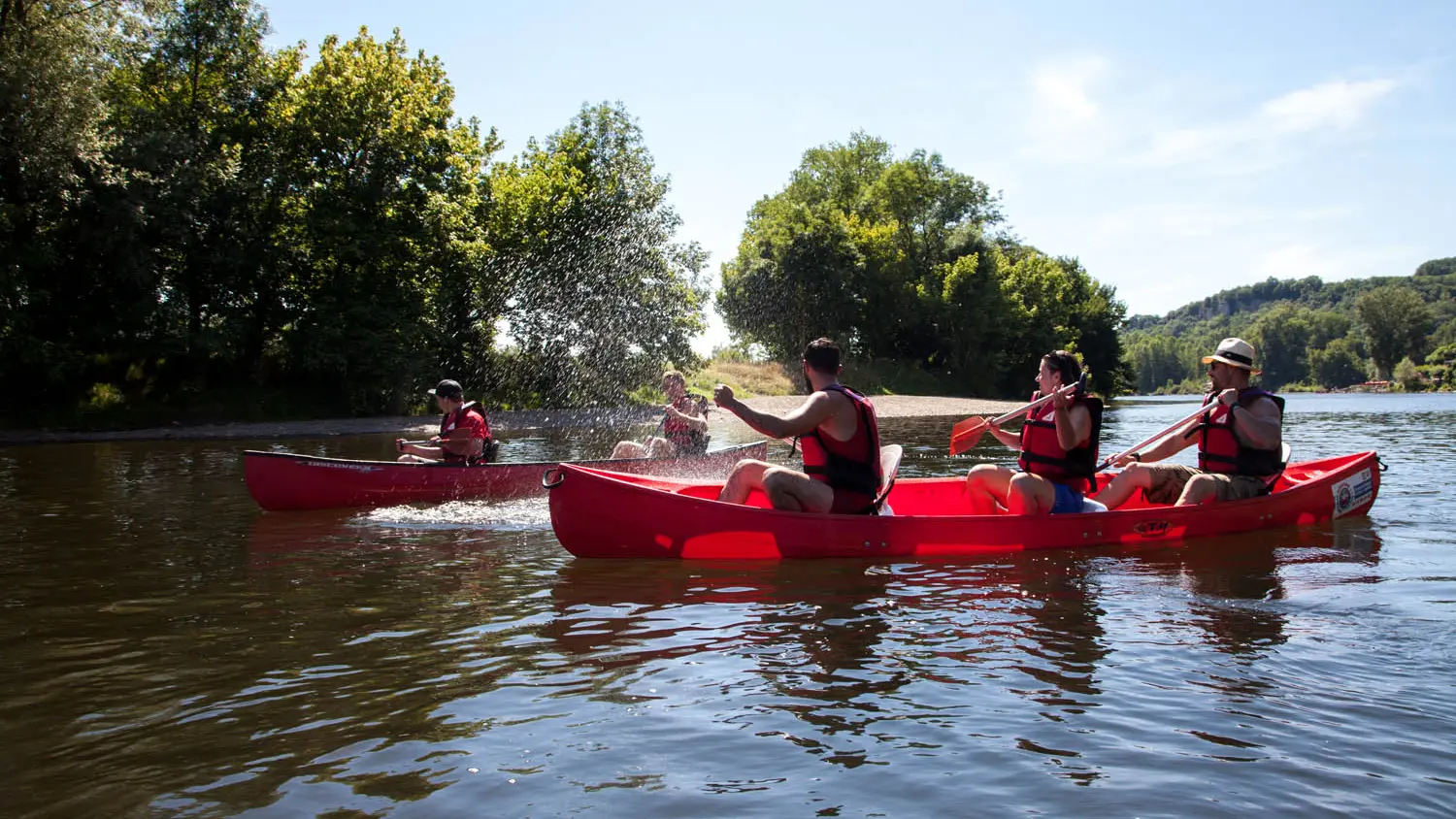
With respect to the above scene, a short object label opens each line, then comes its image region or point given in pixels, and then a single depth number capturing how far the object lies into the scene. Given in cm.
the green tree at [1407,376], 9106
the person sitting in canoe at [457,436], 1194
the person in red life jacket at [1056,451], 824
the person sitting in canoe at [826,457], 720
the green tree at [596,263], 3719
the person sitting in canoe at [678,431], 1316
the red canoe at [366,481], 1138
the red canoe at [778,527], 800
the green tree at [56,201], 2355
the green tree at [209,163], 2803
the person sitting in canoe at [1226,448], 920
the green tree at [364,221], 3003
